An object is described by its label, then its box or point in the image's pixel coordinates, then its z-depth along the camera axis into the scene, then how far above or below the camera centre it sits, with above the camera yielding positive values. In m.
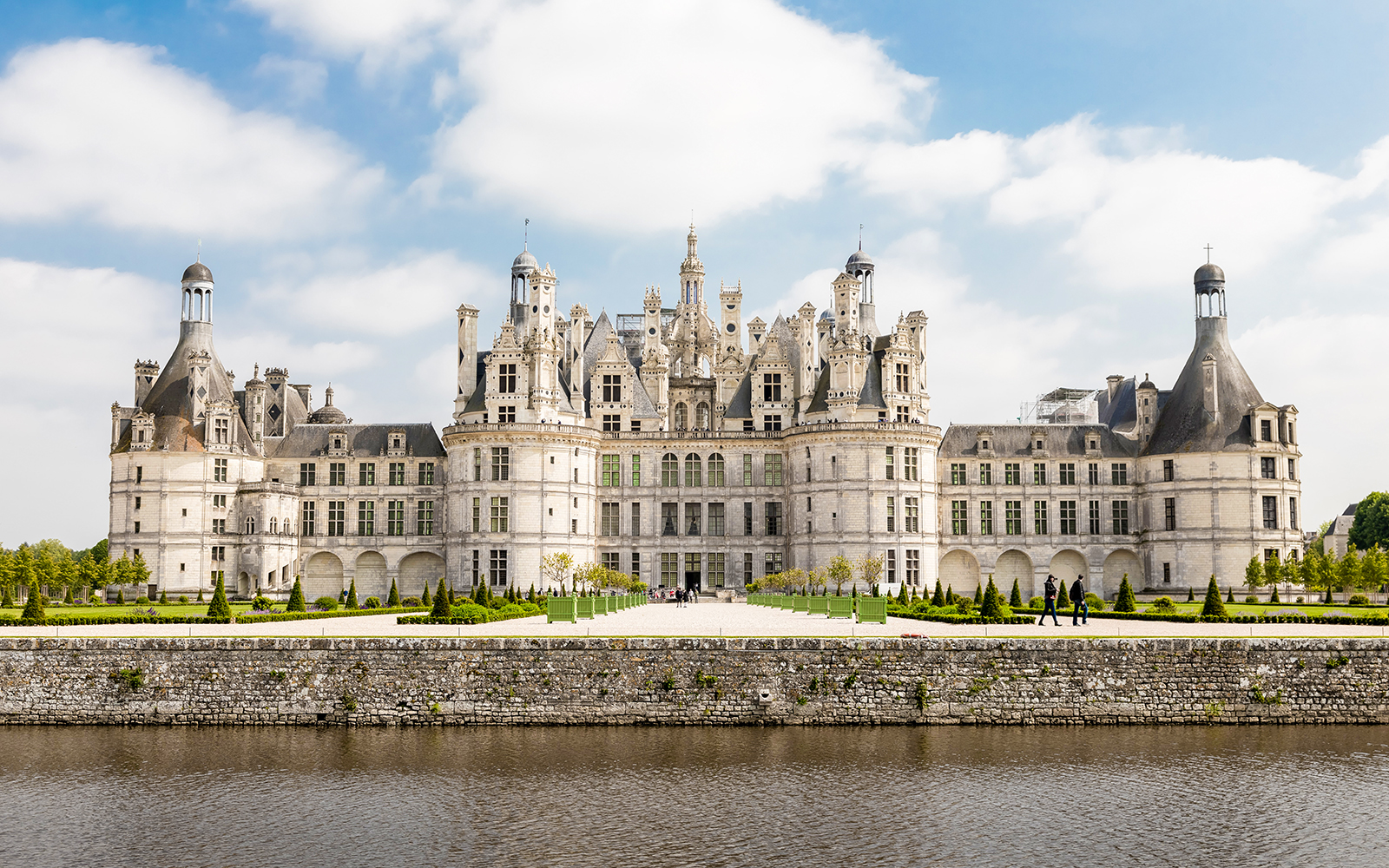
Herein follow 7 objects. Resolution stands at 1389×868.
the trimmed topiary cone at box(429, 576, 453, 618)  48.25 -2.92
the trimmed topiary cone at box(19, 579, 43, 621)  45.75 -2.73
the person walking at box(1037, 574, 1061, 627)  44.66 -2.52
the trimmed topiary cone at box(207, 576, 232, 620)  48.81 -2.91
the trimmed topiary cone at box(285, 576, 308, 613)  54.72 -3.04
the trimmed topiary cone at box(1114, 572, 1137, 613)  54.62 -3.40
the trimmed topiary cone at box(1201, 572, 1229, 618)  48.41 -3.29
